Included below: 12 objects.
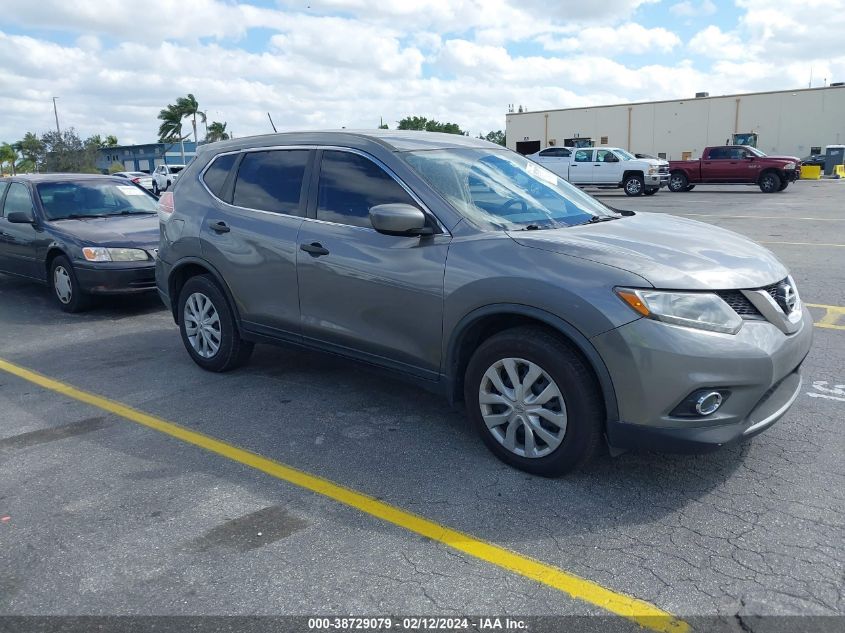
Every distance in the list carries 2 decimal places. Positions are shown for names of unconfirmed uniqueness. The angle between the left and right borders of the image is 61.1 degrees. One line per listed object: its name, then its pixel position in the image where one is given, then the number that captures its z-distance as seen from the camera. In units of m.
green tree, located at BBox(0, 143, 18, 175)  80.56
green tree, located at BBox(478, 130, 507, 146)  82.82
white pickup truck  26.72
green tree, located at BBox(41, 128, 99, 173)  63.09
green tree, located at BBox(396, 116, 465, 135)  74.56
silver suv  3.25
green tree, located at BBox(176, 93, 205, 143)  74.62
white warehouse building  47.65
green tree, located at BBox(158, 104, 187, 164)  74.96
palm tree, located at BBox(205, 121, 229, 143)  79.62
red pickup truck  25.98
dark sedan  7.89
